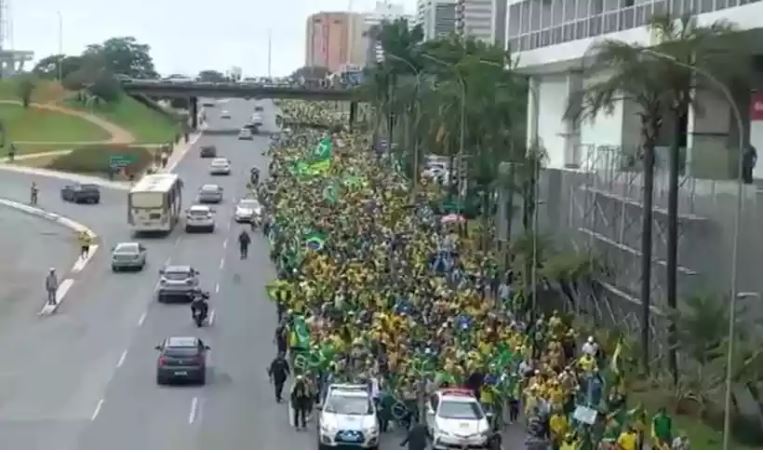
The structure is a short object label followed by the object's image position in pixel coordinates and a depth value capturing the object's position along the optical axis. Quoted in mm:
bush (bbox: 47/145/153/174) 104000
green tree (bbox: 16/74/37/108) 144875
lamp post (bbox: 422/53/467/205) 60062
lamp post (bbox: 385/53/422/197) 80125
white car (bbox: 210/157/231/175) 97625
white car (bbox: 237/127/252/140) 133762
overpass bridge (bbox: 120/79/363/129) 145000
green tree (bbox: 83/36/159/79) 180875
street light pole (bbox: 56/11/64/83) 161725
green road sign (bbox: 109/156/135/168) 98250
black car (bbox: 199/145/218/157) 111812
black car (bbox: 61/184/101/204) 81375
